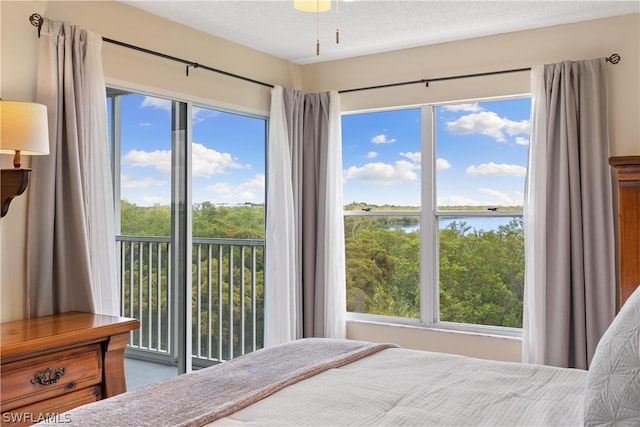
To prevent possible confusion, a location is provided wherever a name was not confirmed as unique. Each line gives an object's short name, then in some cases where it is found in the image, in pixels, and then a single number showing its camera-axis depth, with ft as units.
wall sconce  7.75
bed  3.81
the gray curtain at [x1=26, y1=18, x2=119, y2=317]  9.12
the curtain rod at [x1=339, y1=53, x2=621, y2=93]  11.61
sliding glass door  11.41
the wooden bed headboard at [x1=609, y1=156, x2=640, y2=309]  9.13
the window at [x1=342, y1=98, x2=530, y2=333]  13.06
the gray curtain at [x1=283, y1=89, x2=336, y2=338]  14.83
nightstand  7.15
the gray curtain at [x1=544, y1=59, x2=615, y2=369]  11.39
